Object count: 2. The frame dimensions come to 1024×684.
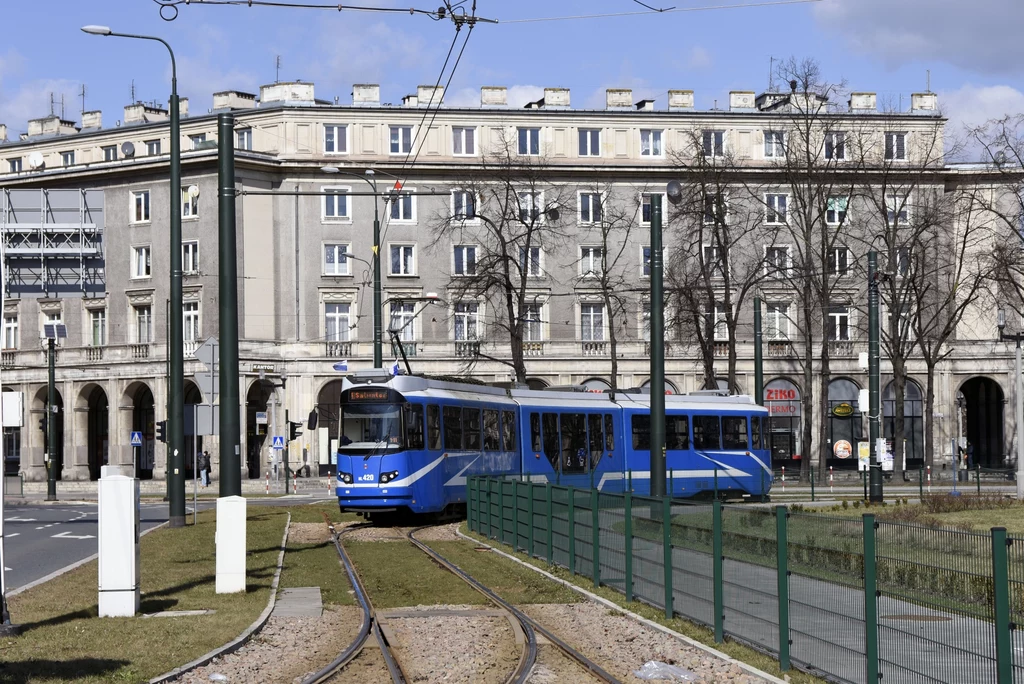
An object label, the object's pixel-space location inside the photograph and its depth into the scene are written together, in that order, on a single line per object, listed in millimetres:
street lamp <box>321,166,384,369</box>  42572
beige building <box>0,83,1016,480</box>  68562
